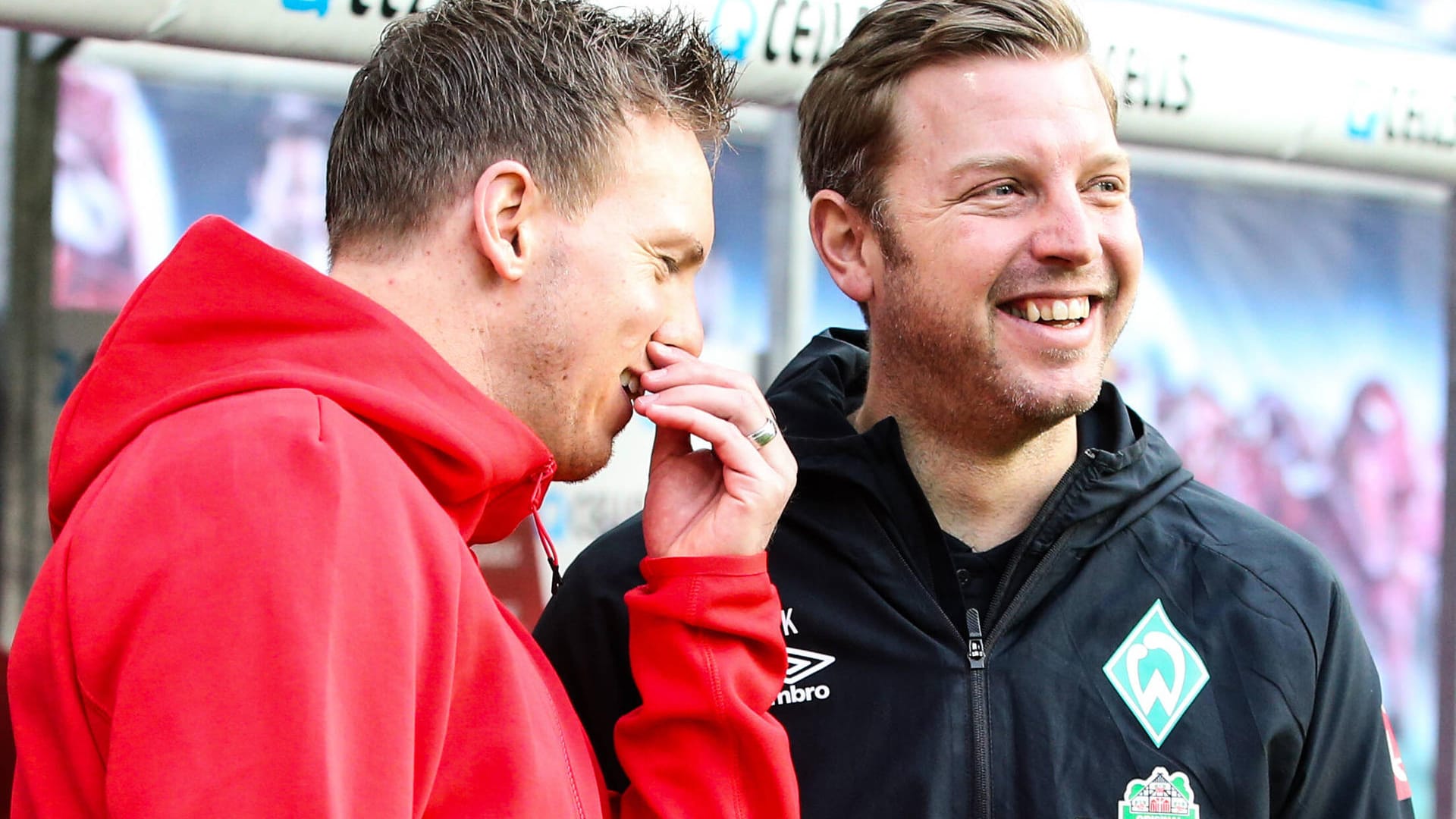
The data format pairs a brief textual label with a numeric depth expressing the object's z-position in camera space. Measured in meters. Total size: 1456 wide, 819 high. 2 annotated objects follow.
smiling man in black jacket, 3.26
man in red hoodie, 2.94
